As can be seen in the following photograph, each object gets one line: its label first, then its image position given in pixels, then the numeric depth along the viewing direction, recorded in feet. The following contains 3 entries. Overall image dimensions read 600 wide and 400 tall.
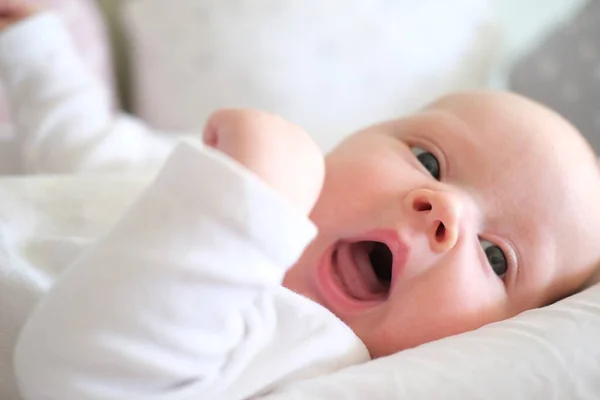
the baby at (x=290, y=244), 0.79
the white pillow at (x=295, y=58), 1.73
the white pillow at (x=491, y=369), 0.80
